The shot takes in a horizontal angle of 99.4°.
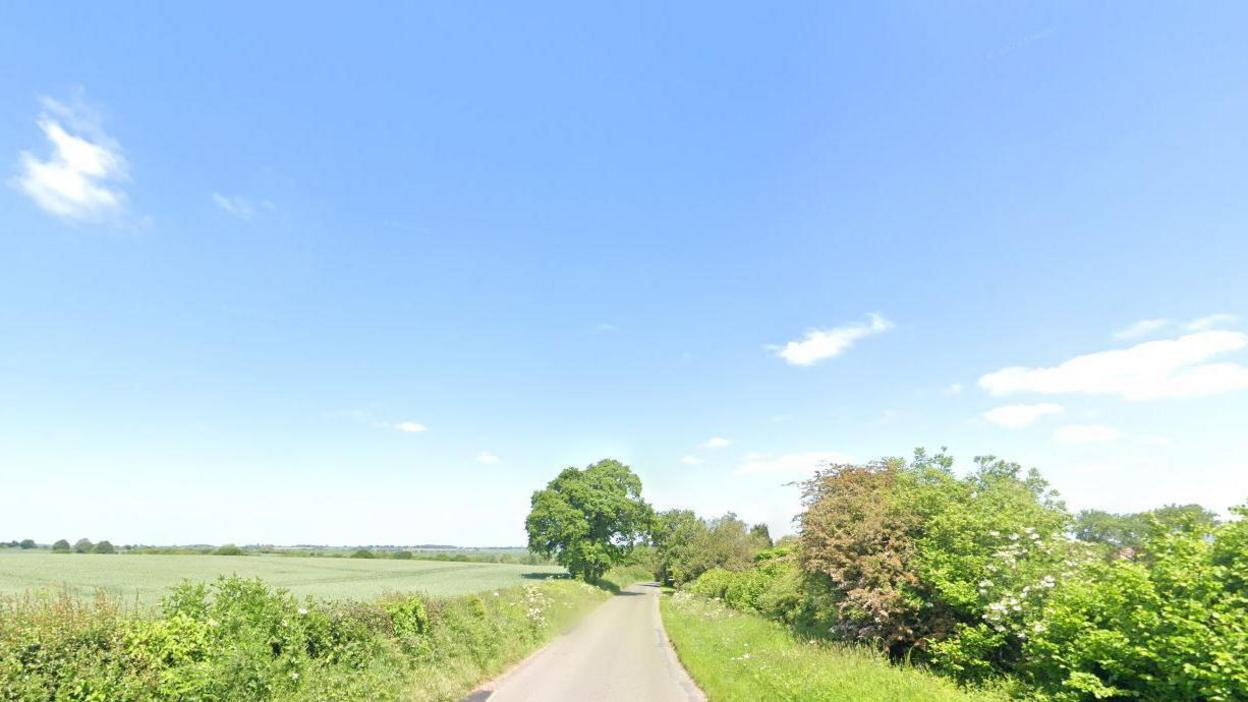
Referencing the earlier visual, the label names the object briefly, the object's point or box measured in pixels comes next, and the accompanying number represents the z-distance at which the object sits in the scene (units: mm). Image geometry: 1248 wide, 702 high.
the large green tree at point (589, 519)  52625
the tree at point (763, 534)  67338
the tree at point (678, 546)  59969
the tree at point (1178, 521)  9112
